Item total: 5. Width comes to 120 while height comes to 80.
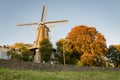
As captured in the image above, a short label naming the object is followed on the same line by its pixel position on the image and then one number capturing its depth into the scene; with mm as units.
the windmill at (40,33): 24061
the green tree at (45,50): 22062
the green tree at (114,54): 27881
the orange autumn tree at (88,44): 21615
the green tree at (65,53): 21978
